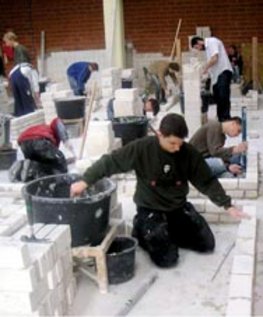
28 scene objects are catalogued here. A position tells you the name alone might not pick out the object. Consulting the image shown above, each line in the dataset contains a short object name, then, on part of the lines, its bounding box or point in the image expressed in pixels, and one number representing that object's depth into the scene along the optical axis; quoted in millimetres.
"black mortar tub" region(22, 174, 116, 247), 3374
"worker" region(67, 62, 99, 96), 9469
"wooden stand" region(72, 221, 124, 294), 3344
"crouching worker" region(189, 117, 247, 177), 4957
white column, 11094
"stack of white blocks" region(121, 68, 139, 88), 10430
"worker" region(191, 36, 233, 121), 7672
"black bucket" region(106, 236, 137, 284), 3406
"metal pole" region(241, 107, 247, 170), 5443
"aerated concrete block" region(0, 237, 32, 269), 2607
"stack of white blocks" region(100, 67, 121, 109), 9680
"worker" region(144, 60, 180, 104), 9816
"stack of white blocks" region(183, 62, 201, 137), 7023
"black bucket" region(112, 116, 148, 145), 6016
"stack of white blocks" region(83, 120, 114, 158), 5281
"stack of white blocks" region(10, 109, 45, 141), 7590
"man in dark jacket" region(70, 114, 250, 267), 3547
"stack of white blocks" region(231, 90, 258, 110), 9953
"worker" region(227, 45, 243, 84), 11339
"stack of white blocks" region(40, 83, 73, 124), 8412
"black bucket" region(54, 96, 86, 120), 7781
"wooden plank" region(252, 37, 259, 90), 10758
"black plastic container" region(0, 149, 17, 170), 6324
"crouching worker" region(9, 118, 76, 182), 5324
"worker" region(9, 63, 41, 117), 8148
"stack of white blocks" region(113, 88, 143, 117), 7227
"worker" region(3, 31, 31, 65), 9172
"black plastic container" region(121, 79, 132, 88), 10123
